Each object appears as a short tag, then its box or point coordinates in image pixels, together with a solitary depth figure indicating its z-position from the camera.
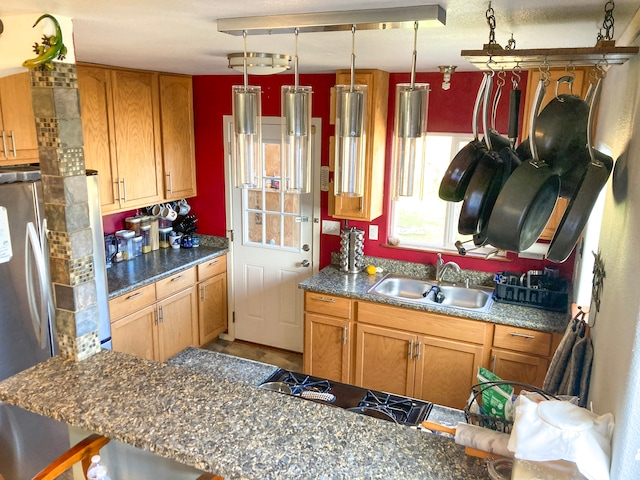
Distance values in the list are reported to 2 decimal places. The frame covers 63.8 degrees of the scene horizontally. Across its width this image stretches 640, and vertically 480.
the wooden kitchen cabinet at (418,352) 3.29
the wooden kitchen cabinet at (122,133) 3.52
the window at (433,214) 3.75
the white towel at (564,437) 1.00
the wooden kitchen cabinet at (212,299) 4.41
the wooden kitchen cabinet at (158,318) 3.57
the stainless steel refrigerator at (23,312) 2.55
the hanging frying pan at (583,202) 1.19
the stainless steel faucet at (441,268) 3.75
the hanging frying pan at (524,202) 1.22
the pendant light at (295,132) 1.41
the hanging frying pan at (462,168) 1.46
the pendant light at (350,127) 1.29
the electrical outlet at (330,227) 4.19
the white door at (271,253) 4.31
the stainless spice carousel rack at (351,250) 3.97
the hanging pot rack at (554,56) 1.22
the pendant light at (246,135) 1.48
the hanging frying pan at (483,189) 1.39
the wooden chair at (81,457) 1.40
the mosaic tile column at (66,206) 1.62
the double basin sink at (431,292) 3.58
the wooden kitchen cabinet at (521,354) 3.07
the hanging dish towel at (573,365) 1.58
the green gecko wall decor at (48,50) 1.59
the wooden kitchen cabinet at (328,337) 3.62
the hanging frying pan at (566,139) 1.33
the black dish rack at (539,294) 3.26
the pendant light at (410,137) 1.26
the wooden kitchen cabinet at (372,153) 3.54
